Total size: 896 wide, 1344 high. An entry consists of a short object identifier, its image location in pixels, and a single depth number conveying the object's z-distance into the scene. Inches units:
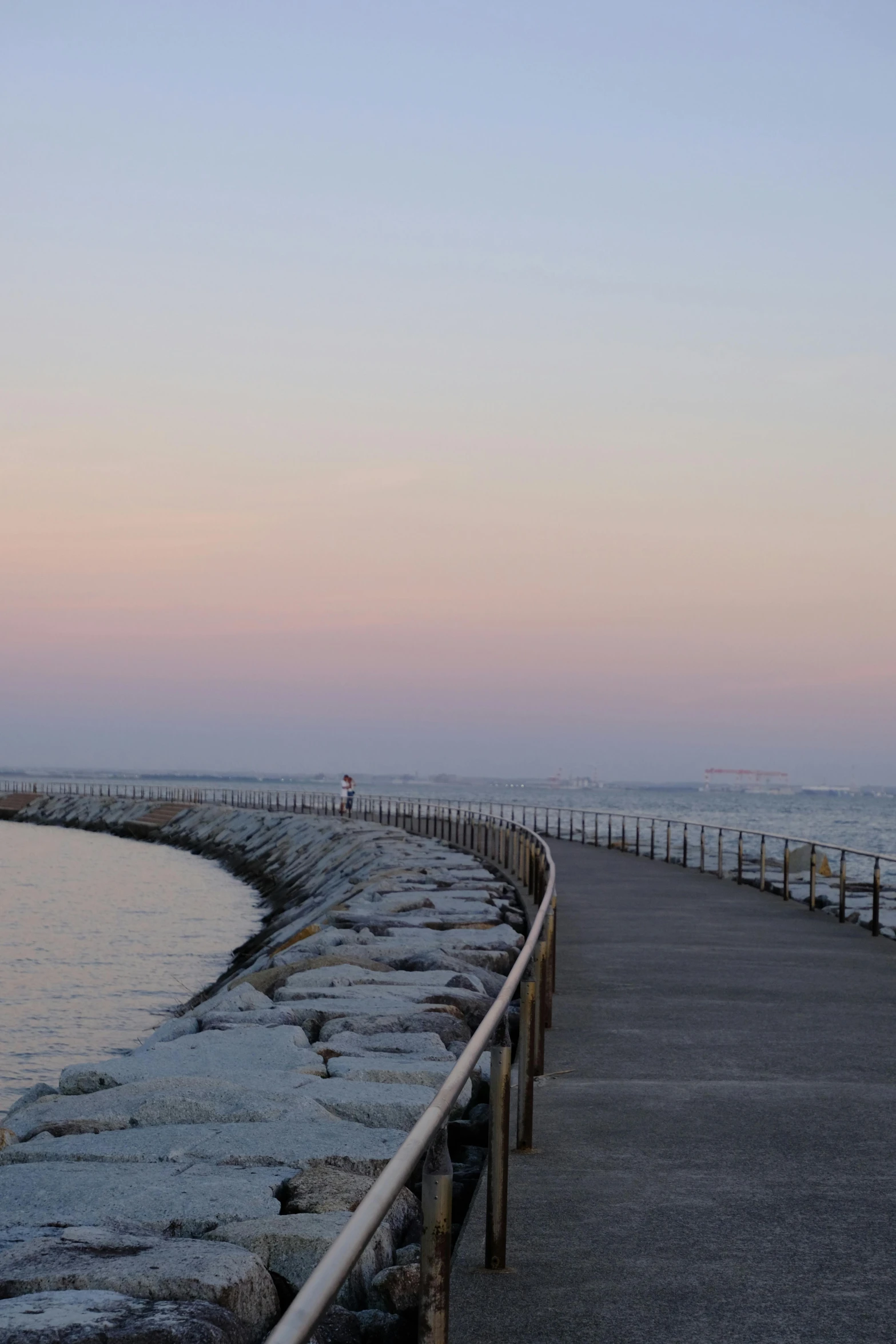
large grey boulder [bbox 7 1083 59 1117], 304.0
